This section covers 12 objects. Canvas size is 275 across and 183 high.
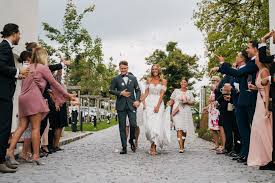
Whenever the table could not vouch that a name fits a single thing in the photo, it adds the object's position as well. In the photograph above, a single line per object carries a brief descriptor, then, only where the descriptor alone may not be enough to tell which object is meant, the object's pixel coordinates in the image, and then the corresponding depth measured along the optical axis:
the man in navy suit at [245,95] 9.47
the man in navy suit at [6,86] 8.15
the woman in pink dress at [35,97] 9.12
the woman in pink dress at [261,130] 9.09
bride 12.39
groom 12.42
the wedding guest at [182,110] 13.30
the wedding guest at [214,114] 13.46
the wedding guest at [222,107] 12.20
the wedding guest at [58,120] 12.38
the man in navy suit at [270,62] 8.46
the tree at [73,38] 32.97
